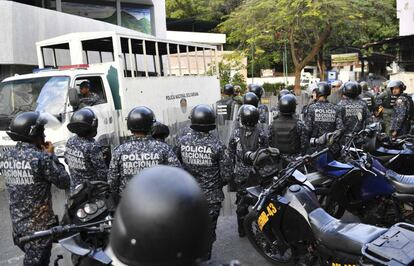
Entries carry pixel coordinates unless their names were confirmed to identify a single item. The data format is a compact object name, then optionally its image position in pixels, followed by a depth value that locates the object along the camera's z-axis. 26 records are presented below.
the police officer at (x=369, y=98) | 9.50
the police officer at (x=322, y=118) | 6.39
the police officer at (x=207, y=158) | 4.02
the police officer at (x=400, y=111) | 7.56
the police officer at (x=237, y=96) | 9.55
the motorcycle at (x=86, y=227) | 2.27
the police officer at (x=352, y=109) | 6.66
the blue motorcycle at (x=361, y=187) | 4.36
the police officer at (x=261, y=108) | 7.19
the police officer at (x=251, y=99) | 6.94
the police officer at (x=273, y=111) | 7.72
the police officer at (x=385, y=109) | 8.79
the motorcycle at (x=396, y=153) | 5.29
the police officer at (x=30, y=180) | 3.38
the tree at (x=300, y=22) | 19.19
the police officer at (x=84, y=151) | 4.17
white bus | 7.01
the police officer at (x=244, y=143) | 5.10
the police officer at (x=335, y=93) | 10.45
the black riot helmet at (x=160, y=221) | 1.32
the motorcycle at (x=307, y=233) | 2.55
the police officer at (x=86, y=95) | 7.17
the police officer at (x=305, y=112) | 6.69
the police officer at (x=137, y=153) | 3.51
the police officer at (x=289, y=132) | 5.46
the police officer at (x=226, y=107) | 9.01
